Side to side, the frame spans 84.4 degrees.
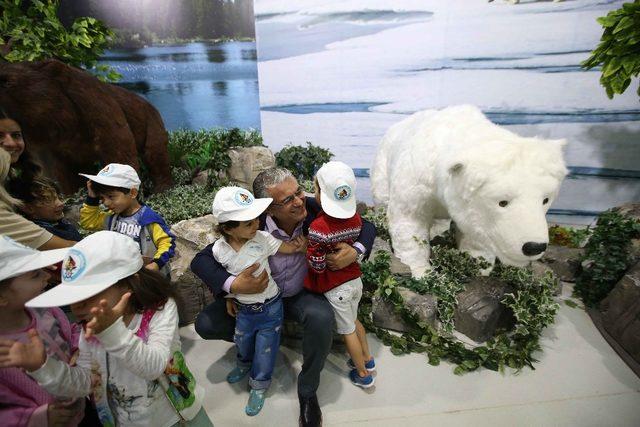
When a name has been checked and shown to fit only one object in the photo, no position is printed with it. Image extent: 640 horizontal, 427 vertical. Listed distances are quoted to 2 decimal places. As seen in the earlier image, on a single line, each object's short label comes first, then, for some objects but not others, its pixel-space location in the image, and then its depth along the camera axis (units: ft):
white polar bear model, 6.57
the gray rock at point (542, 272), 9.18
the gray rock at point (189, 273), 8.22
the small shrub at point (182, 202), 11.11
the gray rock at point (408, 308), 7.89
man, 5.52
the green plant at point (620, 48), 9.08
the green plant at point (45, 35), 11.26
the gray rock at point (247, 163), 13.57
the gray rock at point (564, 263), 10.09
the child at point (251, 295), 5.00
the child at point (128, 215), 6.14
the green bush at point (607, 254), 8.57
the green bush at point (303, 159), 14.01
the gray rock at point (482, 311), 7.74
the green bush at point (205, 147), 13.52
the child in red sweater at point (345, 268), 5.42
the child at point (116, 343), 3.20
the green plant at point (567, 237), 10.92
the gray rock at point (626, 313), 7.46
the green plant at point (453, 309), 7.31
